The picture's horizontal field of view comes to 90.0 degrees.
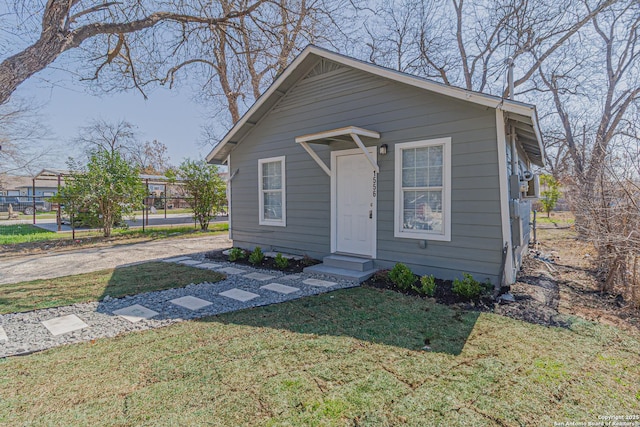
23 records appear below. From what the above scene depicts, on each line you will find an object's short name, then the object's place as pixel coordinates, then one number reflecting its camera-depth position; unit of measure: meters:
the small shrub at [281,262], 6.38
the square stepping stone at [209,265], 6.68
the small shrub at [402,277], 4.80
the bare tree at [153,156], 33.97
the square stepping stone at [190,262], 7.13
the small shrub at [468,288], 4.27
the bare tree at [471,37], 12.14
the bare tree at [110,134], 30.34
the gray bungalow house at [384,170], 4.56
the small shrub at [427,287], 4.51
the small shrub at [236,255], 7.27
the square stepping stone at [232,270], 6.22
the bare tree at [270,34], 9.16
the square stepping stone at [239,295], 4.57
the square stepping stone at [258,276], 5.72
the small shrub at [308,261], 6.44
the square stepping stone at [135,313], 3.78
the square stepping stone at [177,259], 7.53
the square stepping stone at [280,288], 4.88
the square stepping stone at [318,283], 5.16
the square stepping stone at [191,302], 4.23
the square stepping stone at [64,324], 3.43
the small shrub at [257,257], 6.87
